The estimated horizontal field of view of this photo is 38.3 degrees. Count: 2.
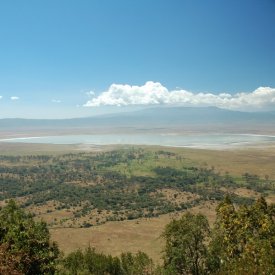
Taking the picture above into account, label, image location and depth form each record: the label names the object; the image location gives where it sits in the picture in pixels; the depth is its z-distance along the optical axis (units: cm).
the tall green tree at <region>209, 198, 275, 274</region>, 2859
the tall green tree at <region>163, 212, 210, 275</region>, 3397
